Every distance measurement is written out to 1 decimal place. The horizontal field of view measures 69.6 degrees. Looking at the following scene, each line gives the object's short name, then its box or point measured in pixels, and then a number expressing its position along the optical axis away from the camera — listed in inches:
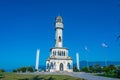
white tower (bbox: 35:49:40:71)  1294.0
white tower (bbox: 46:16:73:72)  1176.6
